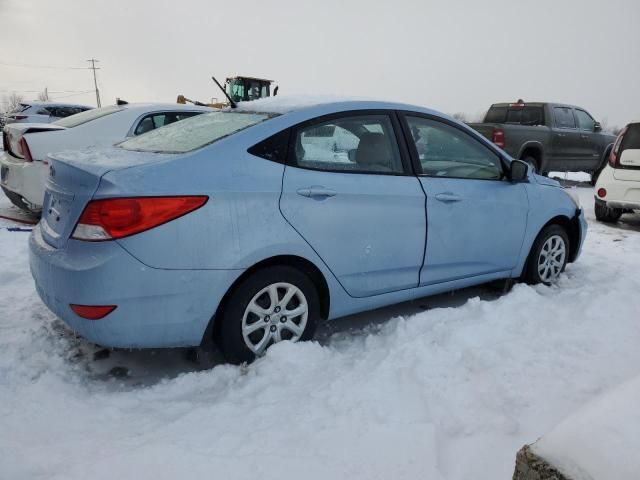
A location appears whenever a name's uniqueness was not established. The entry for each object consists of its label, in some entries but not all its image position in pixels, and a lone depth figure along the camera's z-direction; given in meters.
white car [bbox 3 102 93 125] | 15.90
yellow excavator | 20.81
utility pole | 79.19
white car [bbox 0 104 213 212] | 5.72
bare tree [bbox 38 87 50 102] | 105.94
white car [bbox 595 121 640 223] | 7.24
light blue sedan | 2.53
